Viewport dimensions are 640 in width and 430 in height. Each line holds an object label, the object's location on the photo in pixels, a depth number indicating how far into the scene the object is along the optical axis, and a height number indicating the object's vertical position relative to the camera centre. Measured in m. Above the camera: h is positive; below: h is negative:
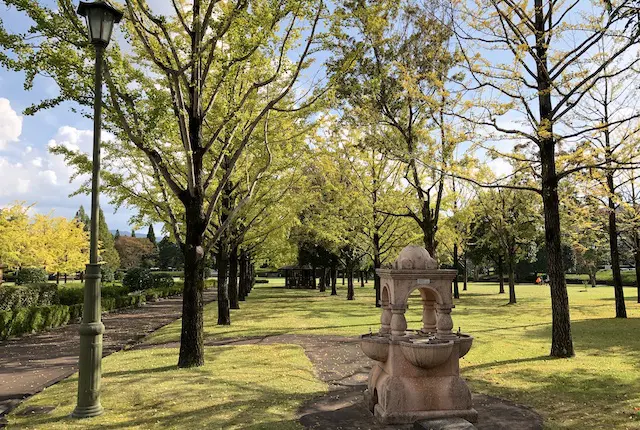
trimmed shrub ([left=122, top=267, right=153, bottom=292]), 40.00 -1.87
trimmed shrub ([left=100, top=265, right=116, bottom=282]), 49.42 -1.80
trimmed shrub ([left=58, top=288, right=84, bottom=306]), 26.48 -2.17
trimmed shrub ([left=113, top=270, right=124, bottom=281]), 64.44 -2.38
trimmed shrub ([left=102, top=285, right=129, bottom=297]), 31.68 -2.32
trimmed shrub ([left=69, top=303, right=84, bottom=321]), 22.30 -2.65
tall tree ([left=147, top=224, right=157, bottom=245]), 99.38 +5.09
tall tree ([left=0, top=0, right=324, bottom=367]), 9.41 +4.25
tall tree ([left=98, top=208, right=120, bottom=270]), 64.12 +1.13
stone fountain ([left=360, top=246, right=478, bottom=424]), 6.88 -1.58
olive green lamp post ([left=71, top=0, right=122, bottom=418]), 6.87 -0.73
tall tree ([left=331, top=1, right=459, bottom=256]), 15.39 +5.99
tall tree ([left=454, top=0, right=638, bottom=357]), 11.77 +4.72
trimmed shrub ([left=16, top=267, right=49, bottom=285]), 37.90 -1.33
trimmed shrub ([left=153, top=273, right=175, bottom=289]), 42.06 -2.12
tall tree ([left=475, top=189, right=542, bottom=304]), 30.45 +2.82
